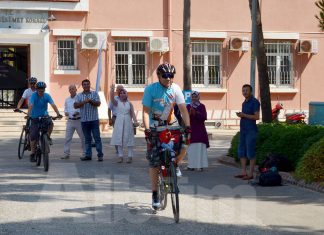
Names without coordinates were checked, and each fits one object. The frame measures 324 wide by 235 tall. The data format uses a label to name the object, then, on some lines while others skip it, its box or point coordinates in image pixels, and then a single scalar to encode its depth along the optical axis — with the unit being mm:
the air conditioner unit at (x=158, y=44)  28359
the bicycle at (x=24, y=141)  15423
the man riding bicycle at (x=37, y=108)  14680
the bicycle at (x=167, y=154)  8945
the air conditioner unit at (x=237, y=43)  29219
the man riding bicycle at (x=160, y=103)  9359
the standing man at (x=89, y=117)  16219
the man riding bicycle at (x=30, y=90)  17094
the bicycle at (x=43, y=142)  13906
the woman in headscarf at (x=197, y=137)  14609
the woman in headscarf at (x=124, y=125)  16141
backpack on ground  11992
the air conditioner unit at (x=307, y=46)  30031
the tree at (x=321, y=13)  11211
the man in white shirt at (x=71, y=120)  16797
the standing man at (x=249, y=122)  12852
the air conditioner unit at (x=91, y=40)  27609
